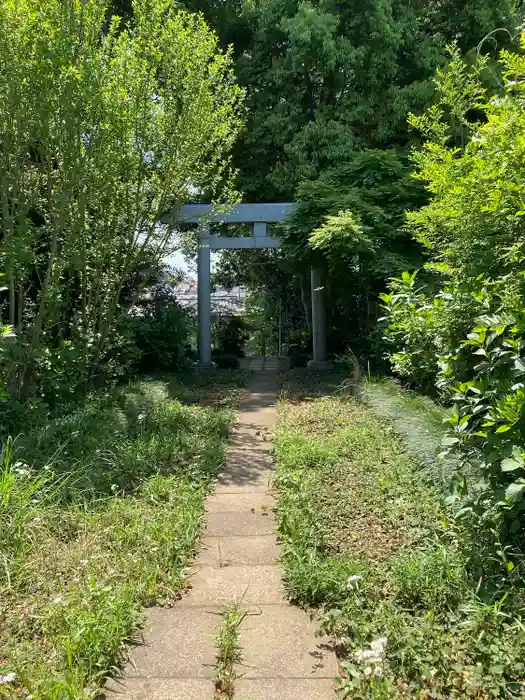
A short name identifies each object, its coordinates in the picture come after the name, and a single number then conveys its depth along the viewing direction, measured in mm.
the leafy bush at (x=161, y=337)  9797
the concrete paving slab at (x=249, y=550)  3189
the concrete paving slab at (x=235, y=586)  2777
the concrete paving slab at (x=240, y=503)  3939
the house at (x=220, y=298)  13639
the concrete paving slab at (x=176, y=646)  2256
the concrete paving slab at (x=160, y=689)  2113
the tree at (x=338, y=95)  9344
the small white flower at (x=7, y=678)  1945
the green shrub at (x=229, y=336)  13914
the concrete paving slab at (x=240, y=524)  3568
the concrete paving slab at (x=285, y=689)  2119
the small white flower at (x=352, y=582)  2418
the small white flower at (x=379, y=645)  1929
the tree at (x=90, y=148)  5102
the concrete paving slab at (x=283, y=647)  2263
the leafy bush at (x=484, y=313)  2727
